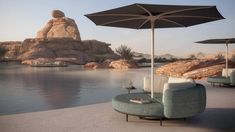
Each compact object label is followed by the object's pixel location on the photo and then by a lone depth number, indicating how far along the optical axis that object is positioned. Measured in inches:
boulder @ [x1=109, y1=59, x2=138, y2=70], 1030.4
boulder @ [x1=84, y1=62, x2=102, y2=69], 1069.8
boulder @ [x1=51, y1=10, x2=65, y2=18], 2394.2
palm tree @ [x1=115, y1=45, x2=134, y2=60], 1482.5
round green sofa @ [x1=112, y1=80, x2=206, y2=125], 161.6
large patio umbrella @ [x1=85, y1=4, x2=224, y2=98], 165.7
